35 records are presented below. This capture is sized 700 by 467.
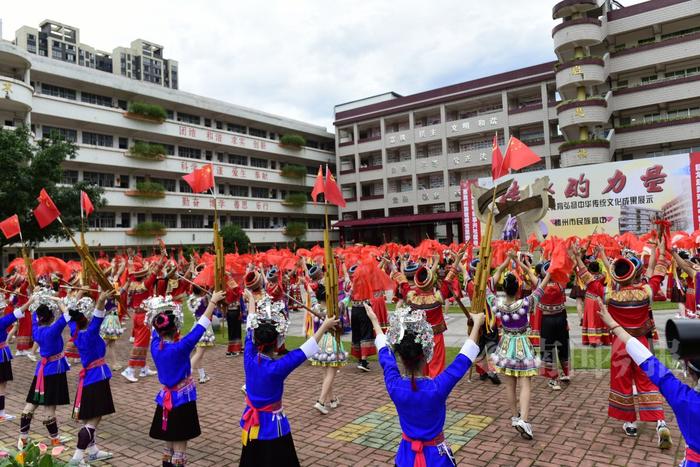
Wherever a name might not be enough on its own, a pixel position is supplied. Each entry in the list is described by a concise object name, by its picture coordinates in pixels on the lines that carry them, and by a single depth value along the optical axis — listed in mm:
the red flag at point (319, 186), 5668
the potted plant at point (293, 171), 45062
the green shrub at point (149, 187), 34719
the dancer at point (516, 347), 5605
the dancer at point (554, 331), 7215
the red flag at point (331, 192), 5625
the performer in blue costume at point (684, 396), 2805
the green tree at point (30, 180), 15648
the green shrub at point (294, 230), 44281
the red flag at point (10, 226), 9073
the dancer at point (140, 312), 9016
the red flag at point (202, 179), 7297
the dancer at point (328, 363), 6656
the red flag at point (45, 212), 7141
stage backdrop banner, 21516
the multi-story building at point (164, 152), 30547
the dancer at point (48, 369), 5684
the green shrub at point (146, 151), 34344
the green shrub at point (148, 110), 34250
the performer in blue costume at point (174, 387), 4441
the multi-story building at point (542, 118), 31531
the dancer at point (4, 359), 6469
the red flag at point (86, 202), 7240
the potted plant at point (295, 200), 45250
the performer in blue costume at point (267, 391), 3795
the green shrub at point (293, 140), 45156
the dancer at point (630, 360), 5297
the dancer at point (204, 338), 8352
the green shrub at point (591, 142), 30641
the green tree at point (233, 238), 34062
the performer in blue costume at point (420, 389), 3197
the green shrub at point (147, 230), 34281
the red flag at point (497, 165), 5895
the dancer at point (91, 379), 5156
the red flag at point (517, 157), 5824
